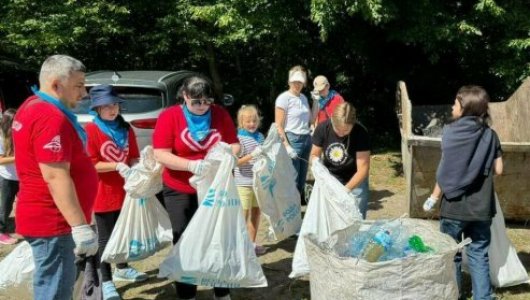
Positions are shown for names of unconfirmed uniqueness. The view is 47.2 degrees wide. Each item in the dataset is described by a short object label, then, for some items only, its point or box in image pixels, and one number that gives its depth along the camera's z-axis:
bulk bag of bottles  3.03
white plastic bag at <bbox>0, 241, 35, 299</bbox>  3.61
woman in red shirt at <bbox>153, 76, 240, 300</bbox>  3.69
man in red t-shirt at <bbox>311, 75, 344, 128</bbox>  5.97
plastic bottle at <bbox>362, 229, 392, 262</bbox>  3.34
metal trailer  5.27
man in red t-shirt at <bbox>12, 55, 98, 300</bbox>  2.67
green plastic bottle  3.41
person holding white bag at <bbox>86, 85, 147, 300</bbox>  3.84
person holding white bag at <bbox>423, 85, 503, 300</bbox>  3.63
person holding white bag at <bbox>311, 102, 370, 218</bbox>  4.16
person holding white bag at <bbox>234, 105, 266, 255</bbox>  4.94
